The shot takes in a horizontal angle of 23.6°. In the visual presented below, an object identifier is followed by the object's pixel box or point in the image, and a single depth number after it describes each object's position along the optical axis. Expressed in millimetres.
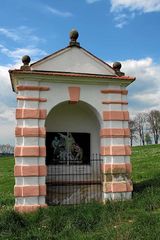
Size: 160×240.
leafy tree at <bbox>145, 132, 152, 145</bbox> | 66500
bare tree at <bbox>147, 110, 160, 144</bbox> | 61656
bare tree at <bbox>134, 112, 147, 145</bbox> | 67750
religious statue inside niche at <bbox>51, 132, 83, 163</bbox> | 12617
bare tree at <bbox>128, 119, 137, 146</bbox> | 67888
